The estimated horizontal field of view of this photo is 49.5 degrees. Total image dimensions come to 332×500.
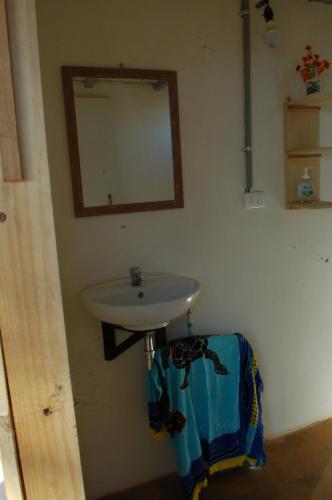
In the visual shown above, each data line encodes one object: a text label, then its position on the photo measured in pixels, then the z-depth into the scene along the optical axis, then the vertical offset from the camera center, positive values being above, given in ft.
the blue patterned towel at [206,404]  5.13 -3.20
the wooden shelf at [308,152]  5.77 +0.44
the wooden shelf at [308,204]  5.87 -0.42
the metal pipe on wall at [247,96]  5.37 +1.32
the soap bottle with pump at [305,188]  6.15 -0.14
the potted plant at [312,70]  5.71 +1.73
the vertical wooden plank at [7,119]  1.38 +0.30
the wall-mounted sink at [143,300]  4.09 -1.35
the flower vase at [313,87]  5.67 +1.43
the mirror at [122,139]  4.73 +0.70
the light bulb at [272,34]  5.18 +2.10
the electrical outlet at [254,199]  5.82 -0.27
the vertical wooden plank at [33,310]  1.45 -0.48
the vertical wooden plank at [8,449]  1.54 -1.08
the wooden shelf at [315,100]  5.55 +1.24
